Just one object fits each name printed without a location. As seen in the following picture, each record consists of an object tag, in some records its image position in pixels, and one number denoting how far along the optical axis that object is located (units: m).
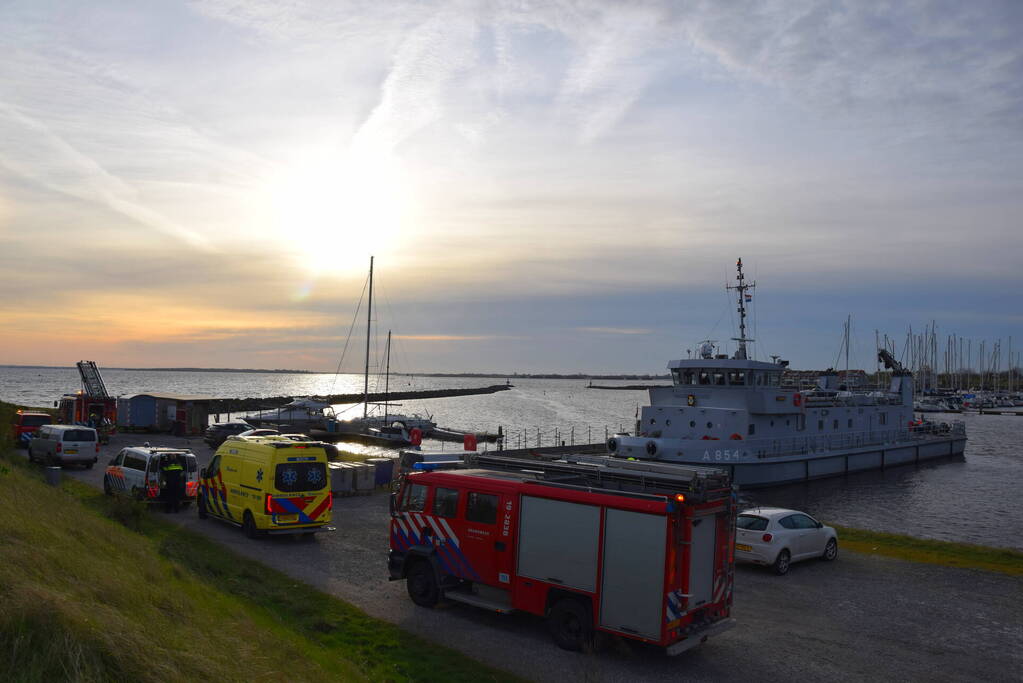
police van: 21.33
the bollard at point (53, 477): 22.56
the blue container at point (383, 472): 26.27
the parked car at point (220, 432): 40.62
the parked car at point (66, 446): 29.02
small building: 44.91
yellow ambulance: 17.84
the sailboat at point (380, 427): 55.53
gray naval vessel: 38.84
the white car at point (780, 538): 16.03
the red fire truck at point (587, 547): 10.20
